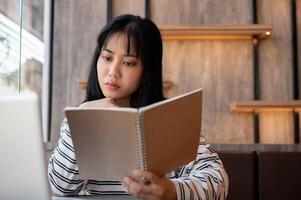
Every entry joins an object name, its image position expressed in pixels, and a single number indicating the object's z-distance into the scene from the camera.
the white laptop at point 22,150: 1.25
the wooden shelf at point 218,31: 4.30
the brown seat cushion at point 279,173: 2.61
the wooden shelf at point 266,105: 4.16
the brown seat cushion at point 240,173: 2.59
